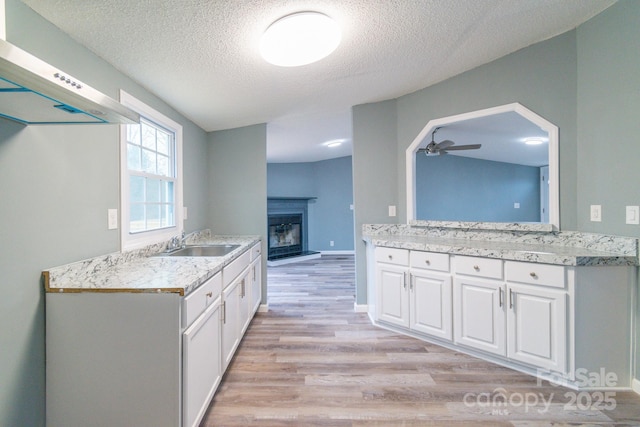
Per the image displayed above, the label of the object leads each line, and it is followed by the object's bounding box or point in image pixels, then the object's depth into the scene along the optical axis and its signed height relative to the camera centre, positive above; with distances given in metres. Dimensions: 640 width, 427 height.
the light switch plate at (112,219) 1.70 -0.02
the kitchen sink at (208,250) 2.56 -0.32
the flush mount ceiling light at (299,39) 1.54 +1.04
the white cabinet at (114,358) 1.26 -0.65
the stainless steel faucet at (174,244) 2.37 -0.24
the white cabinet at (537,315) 1.82 -0.70
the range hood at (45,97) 0.73 +0.41
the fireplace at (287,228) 6.29 -0.32
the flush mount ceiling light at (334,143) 4.95 +1.33
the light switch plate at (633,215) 1.76 -0.02
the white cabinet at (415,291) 2.31 -0.69
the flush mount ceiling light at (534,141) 4.30 +1.16
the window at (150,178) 1.86 +0.31
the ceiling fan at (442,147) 3.66 +0.90
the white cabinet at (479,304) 2.05 -0.70
